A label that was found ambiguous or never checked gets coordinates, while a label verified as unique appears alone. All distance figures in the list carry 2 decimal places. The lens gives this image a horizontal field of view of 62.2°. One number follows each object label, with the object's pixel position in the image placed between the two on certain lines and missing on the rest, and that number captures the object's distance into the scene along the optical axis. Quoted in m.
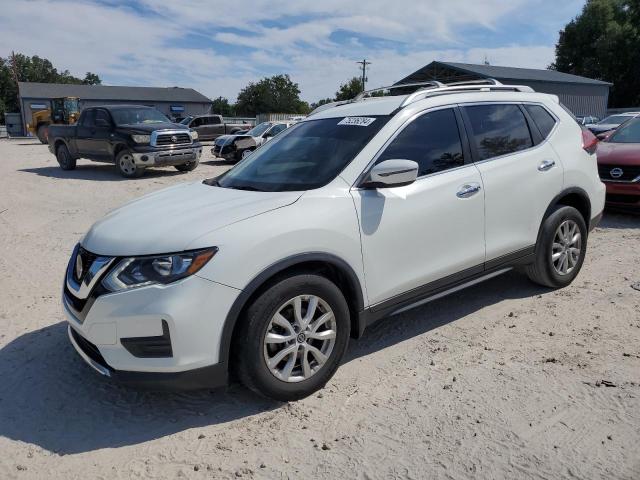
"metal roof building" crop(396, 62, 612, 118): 36.41
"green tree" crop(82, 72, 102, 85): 111.53
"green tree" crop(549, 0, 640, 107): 51.62
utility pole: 62.25
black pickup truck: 13.80
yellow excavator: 38.03
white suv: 2.84
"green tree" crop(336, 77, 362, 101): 59.47
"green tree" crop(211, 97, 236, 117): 82.94
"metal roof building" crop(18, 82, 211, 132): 58.06
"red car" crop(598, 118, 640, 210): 7.44
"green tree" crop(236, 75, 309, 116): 74.19
